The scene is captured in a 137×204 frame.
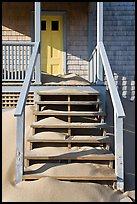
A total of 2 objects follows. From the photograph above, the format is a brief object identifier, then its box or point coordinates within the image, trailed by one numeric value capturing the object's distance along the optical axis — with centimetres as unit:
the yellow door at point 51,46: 1104
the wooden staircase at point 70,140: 520
